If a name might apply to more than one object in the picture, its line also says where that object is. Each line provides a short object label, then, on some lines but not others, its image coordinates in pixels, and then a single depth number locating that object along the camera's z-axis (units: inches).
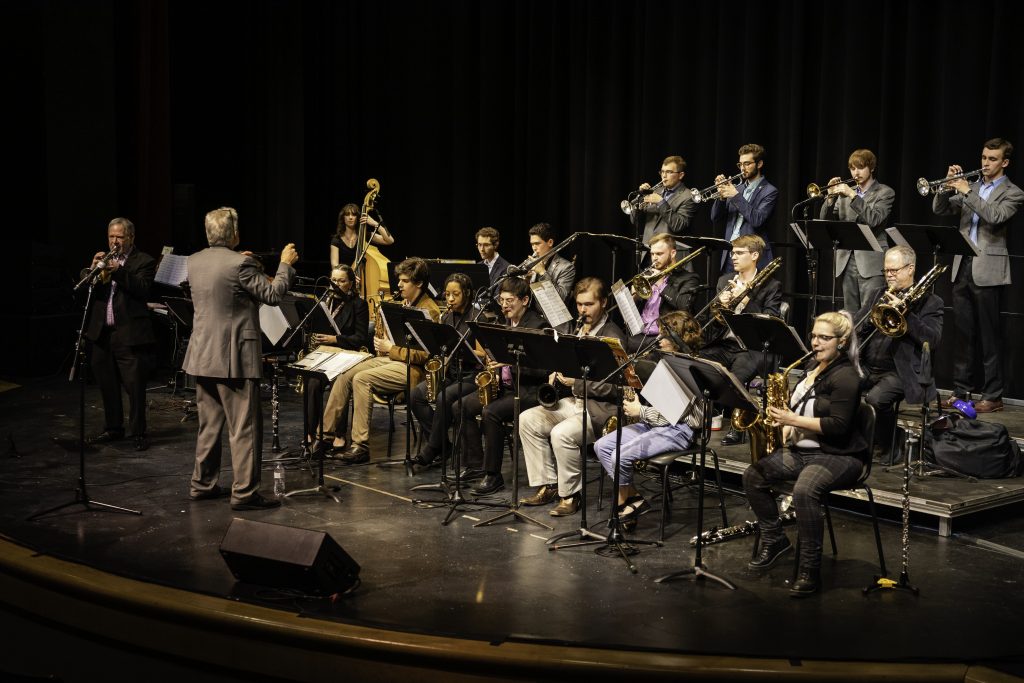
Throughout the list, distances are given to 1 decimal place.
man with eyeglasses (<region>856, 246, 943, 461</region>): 240.5
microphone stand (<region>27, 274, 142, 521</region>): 232.8
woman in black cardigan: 189.3
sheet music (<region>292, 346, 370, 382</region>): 252.7
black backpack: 236.2
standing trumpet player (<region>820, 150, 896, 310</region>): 293.6
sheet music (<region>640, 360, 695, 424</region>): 194.1
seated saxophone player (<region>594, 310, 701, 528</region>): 218.1
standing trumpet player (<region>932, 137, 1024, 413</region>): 278.1
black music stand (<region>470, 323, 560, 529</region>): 213.5
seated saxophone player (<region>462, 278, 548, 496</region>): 249.6
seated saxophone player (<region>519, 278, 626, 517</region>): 233.1
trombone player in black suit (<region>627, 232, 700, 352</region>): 272.4
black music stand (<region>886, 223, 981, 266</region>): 252.7
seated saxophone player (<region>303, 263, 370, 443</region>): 288.2
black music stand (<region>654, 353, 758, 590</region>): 184.5
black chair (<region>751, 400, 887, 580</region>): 193.3
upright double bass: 364.5
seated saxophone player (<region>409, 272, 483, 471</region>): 269.3
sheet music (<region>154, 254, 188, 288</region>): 307.3
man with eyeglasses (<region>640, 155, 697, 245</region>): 326.6
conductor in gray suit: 230.5
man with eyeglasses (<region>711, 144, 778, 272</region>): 307.1
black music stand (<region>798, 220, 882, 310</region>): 259.1
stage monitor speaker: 176.1
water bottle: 247.4
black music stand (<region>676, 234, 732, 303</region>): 275.4
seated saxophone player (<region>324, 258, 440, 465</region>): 280.7
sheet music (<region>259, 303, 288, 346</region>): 268.7
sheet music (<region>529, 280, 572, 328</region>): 228.5
